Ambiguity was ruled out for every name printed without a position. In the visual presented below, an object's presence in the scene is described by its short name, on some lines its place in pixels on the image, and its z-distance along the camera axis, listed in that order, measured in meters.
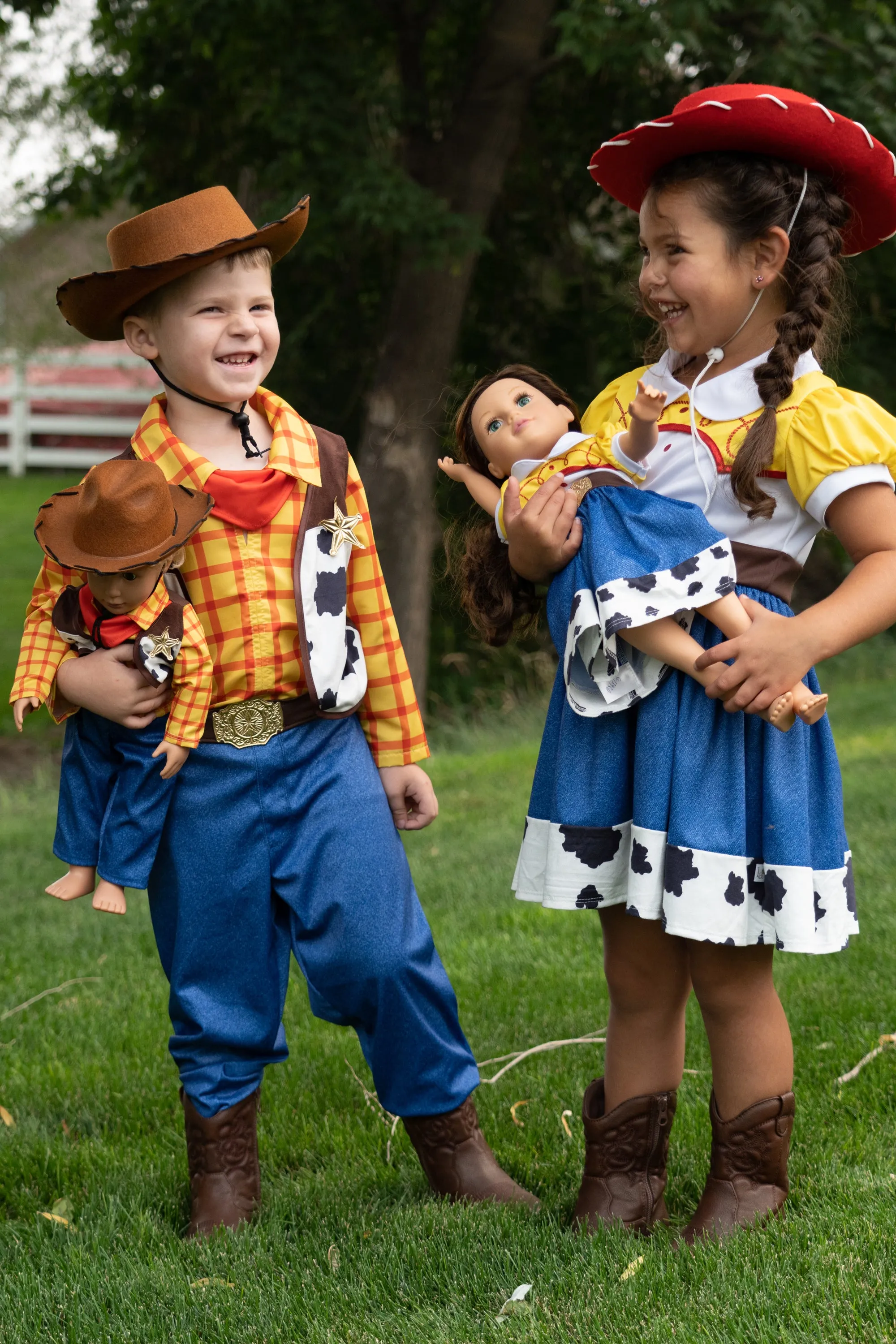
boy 2.36
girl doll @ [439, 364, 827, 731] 2.14
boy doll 2.22
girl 2.13
